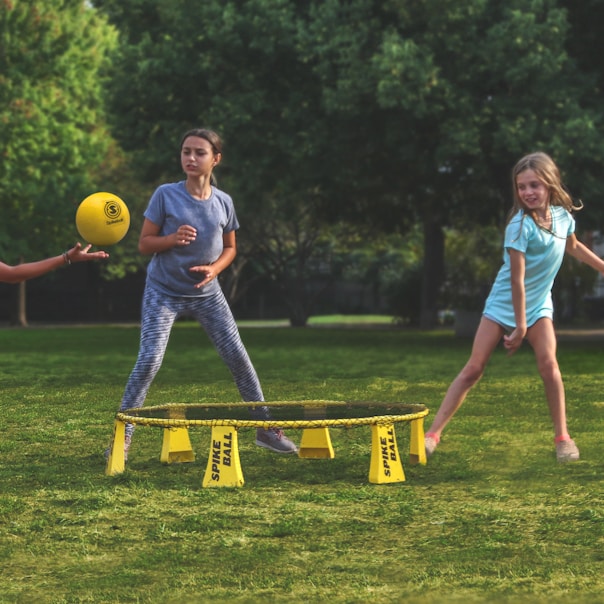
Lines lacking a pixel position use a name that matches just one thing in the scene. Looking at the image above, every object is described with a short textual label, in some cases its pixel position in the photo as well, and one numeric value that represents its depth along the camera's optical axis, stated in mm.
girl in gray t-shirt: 7605
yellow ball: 7336
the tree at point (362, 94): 21625
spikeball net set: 6734
